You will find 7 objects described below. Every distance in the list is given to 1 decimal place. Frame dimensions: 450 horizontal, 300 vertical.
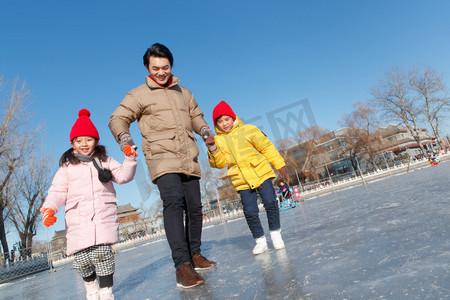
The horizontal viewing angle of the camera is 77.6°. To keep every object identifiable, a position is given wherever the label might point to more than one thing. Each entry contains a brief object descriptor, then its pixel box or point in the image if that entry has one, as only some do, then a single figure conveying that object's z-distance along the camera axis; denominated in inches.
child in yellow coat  92.2
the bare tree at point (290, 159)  1555.2
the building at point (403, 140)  1811.9
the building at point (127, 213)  1898.9
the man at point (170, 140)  78.3
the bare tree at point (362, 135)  1295.5
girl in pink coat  66.6
